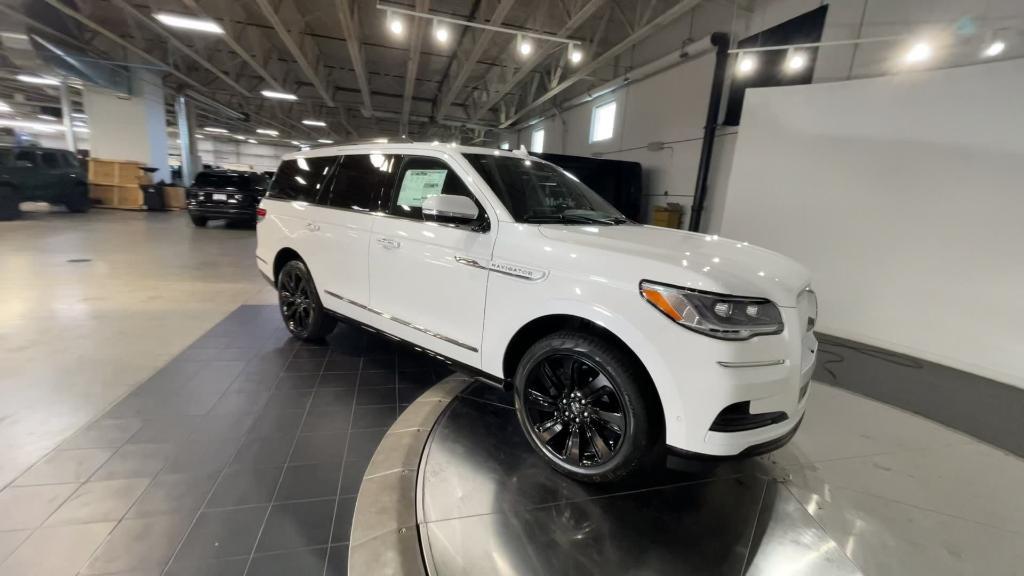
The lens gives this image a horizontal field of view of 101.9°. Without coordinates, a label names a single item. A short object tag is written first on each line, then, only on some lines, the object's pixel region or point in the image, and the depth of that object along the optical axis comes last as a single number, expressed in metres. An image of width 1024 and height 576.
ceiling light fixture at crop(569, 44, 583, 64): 7.57
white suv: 1.71
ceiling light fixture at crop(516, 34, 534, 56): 7.24
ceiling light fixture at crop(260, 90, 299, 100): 13.84
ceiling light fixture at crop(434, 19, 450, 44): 7.09
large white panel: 4.06
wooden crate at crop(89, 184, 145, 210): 13.98
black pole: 6.98
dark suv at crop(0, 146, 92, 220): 10.29
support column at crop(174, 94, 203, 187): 17.09
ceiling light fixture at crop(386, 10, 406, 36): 6.65
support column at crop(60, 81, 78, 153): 16.50
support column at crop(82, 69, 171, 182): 13.56
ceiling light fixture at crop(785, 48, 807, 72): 5.73
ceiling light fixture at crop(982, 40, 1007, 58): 4.04
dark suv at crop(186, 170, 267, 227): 10.97
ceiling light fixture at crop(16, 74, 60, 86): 14.67
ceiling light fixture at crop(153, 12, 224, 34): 8.30
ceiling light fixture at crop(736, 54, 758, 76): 6.37
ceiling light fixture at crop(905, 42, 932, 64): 4.46
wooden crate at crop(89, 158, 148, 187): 13.48
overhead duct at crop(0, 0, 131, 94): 9.41
